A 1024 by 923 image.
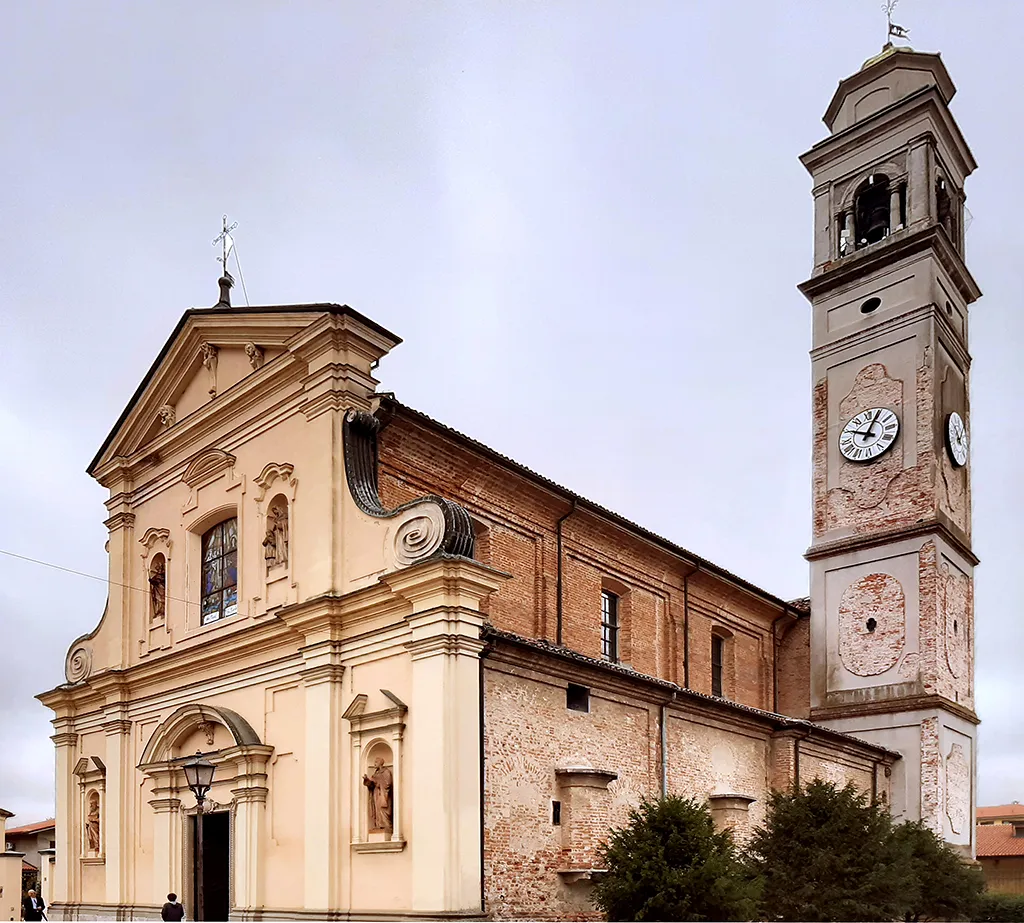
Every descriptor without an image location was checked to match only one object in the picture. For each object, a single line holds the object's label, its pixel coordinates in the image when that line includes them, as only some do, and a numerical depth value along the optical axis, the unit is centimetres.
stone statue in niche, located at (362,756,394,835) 1365
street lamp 1297
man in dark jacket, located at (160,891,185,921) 1598
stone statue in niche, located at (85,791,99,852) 1980
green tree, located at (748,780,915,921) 1474
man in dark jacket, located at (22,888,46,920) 2136
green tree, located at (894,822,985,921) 1895
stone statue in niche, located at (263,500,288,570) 1662
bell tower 2450
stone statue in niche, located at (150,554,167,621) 1964
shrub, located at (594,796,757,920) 1250
